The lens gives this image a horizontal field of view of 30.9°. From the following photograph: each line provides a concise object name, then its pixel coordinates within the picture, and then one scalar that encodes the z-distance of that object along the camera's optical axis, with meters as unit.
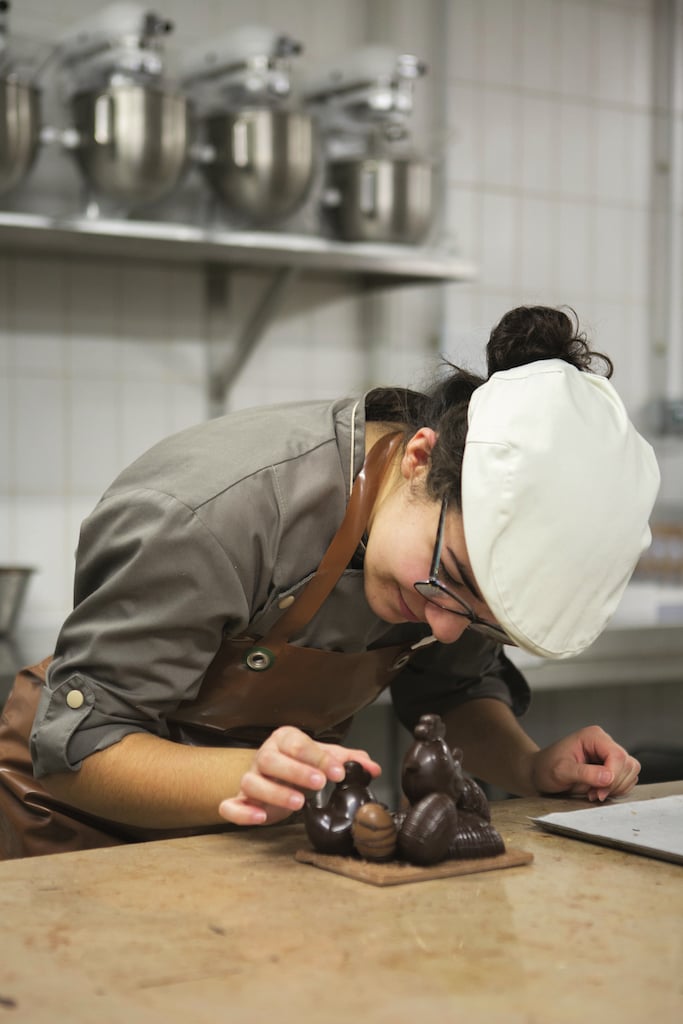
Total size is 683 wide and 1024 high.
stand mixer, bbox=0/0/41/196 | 2.37
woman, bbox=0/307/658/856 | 1.14
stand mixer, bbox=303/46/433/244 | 2.69
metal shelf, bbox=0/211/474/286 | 2.45
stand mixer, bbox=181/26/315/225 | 2.54
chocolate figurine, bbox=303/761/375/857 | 1.15
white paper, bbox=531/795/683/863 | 1.20
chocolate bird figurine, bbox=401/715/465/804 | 1.15
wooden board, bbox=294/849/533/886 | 1.08
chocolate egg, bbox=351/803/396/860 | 1.12
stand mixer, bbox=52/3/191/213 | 2.41
